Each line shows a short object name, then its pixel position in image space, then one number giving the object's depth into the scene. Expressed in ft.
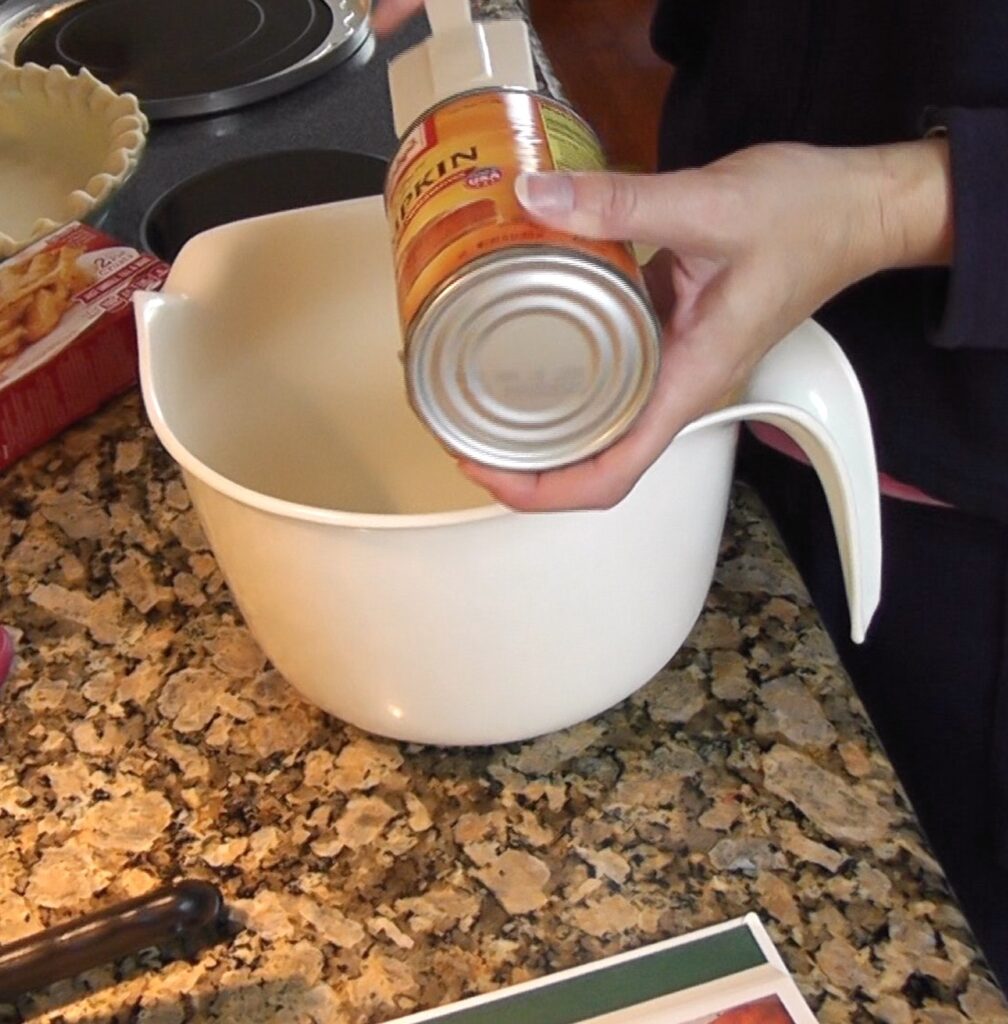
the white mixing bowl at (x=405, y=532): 1.74
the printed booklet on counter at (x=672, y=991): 1.77
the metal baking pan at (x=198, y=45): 3.84
